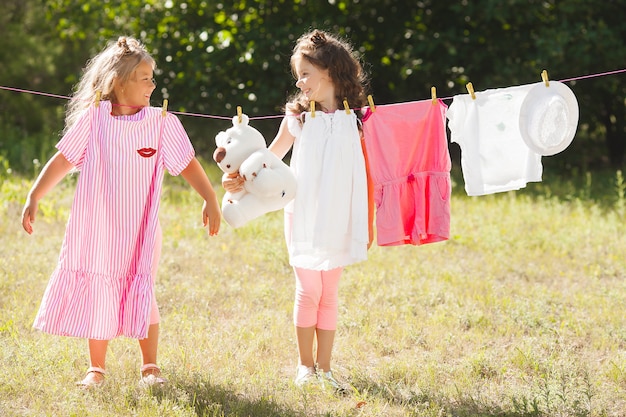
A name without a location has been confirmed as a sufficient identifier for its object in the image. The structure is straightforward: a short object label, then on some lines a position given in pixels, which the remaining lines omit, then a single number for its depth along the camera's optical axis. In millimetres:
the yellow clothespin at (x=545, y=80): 7710
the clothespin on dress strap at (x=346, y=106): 7578
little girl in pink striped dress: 7246
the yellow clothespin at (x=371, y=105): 7641
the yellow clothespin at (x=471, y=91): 7773
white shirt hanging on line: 7957
